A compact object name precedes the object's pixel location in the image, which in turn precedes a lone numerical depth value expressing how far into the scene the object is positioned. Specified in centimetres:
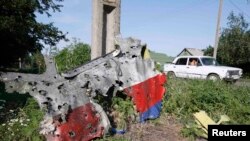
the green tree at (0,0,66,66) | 1520
